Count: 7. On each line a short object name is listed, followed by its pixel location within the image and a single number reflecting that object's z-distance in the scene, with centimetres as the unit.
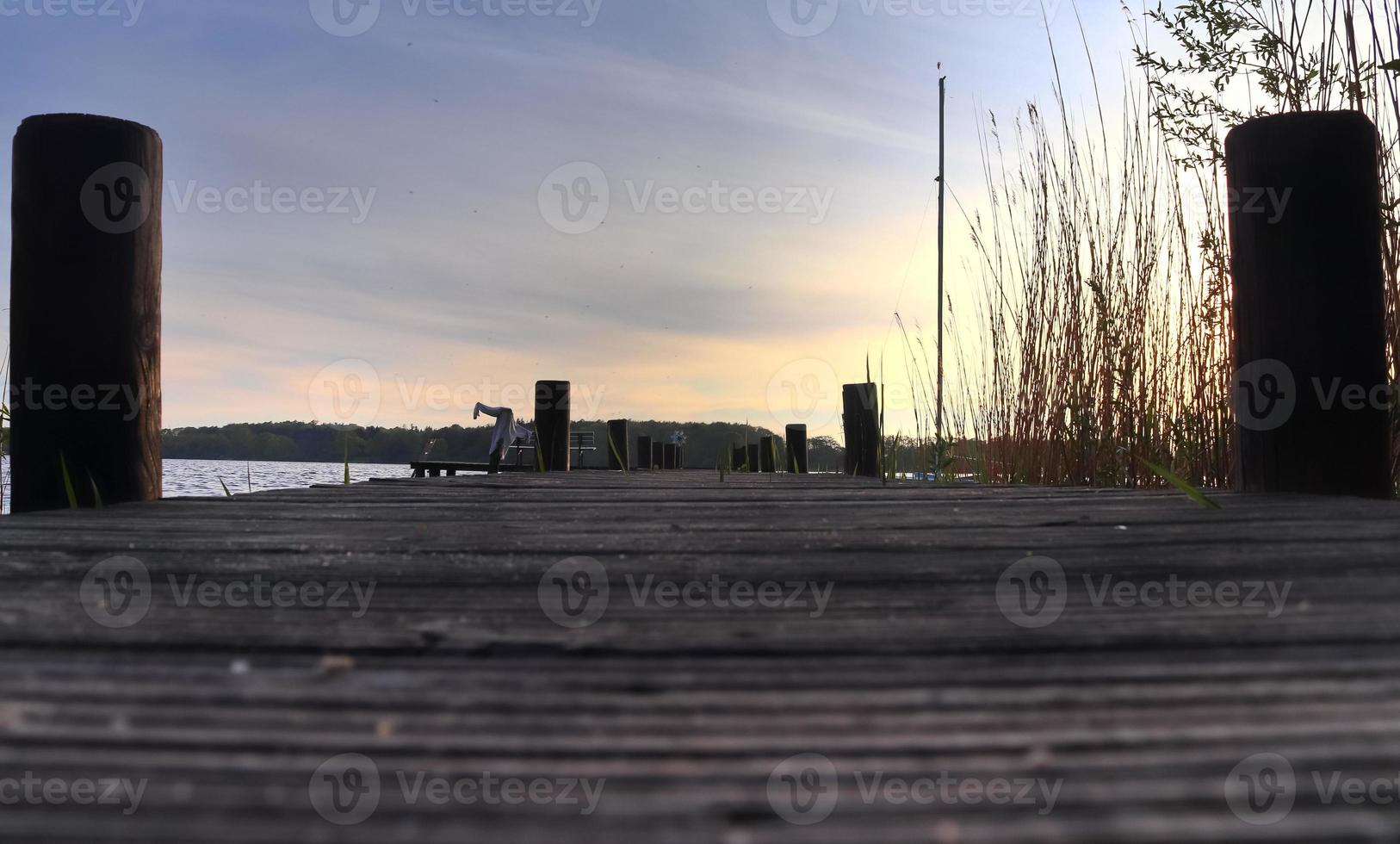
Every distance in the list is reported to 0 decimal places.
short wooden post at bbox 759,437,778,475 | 983
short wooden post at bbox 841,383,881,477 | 492
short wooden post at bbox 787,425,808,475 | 857
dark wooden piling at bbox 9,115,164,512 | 179
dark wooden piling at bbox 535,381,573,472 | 548
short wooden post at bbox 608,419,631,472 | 817
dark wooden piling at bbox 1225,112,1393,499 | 175
